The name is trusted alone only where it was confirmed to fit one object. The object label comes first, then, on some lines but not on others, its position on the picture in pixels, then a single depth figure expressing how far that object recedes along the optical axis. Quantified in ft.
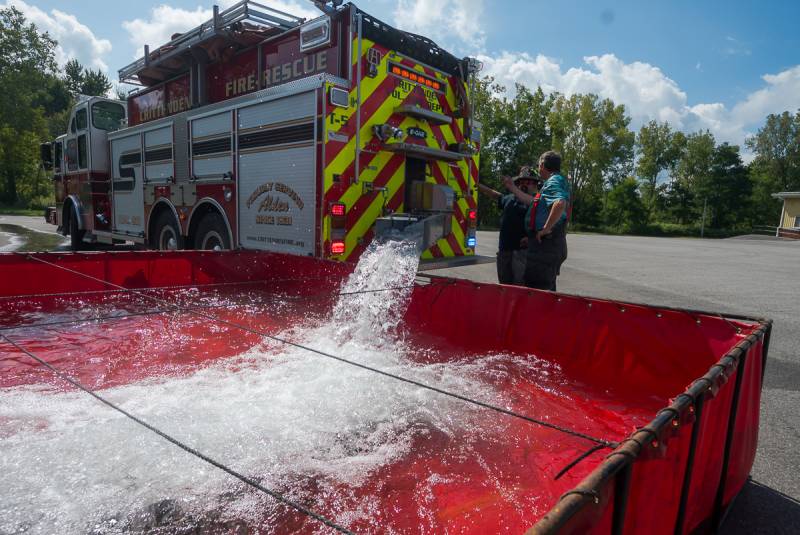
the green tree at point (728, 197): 153.48
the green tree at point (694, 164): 159.63
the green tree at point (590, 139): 146.41
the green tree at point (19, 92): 128.57
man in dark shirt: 16.49
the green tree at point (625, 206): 139.95
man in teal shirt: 13.85
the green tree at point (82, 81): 234.99
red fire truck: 17.39
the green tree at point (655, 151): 168.25
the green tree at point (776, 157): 168.28
